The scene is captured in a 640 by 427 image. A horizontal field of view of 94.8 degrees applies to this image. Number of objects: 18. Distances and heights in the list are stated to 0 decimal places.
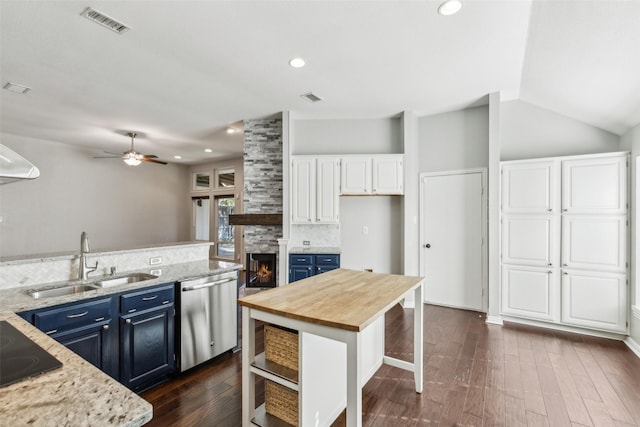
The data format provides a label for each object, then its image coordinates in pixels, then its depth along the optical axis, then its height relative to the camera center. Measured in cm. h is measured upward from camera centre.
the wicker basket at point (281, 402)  181 -121
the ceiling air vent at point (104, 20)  232 +157
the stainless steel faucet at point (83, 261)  248 -41
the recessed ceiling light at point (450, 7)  222 +158
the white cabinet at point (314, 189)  461 +37
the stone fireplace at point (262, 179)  495 +57
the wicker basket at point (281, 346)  184 -86
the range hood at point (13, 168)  118 +18
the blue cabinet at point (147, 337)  228 -102
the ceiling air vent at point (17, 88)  358 +155
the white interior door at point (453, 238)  437 -39
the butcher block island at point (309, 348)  153 -83
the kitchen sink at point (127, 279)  258 -61
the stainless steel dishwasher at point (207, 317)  263 -100
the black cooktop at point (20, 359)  96 -54
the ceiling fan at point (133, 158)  552 +103
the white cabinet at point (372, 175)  454 +58
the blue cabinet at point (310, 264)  439 -77
